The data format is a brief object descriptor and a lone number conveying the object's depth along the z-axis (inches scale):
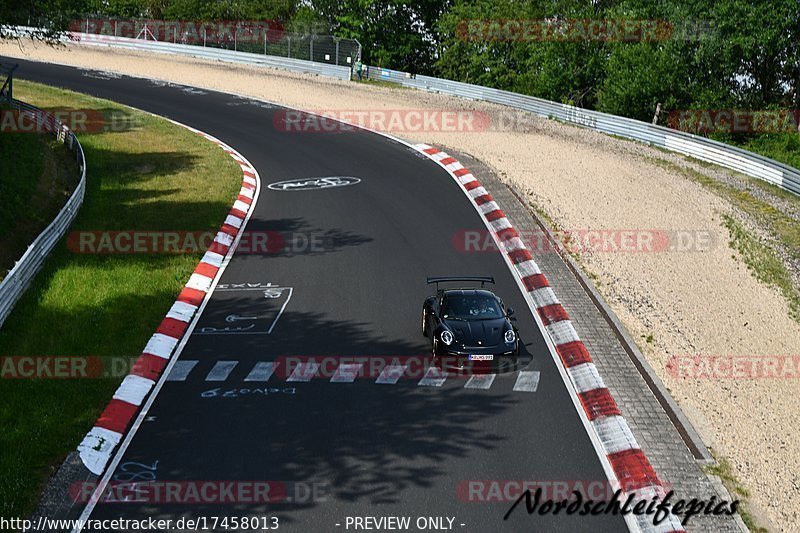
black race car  574.2
